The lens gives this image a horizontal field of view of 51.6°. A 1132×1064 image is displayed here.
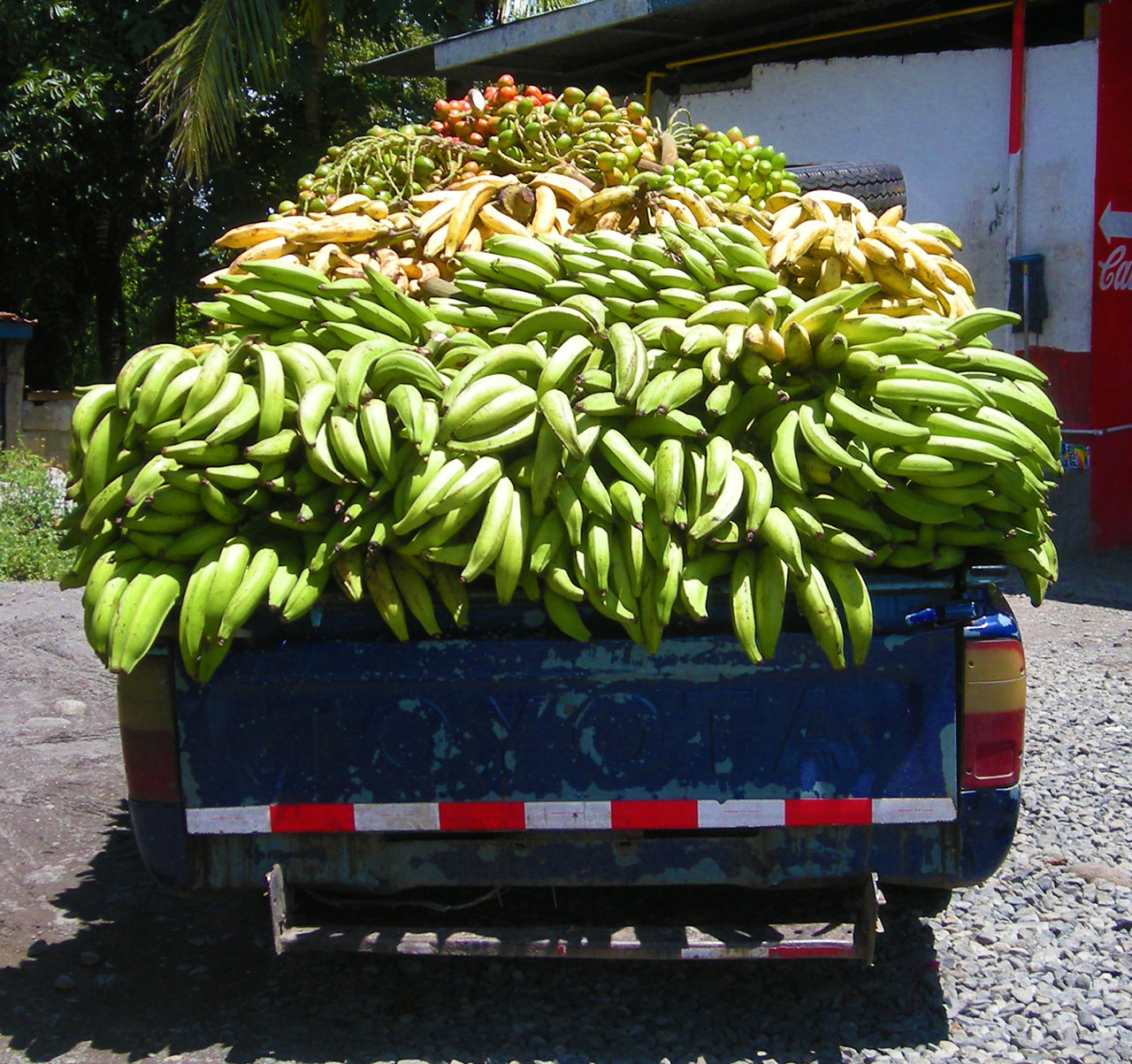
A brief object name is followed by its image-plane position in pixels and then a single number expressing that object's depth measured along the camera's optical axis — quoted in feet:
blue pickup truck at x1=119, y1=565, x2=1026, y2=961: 9.21
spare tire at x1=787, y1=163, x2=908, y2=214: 22.27
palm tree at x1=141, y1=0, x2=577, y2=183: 37.11
